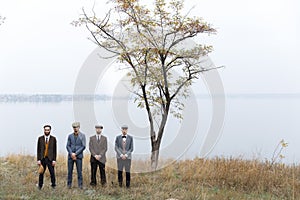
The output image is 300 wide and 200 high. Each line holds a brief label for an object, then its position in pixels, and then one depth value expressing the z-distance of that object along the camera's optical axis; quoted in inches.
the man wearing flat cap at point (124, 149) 298.4
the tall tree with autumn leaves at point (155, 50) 357.7
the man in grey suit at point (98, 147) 295.0
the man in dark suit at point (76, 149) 290.4
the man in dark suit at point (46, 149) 279.9
